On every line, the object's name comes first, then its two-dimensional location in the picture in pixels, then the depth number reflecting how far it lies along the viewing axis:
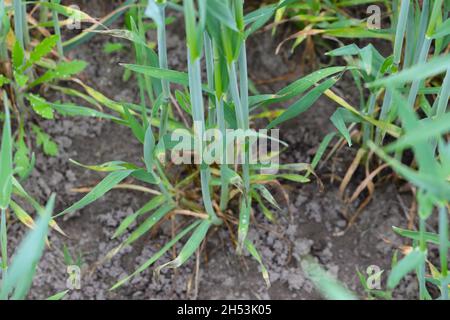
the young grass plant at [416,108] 1.18
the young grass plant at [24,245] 1.20
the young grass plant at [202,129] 1.33
